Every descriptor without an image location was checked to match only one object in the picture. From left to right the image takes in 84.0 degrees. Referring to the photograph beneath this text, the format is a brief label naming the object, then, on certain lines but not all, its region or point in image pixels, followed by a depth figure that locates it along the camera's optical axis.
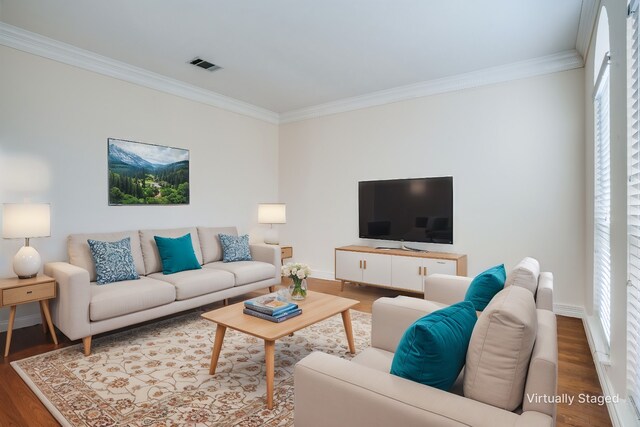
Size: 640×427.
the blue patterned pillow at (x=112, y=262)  3.32
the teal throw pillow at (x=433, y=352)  1.22
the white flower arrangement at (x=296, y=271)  2.86
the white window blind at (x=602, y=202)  2.51
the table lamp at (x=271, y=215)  5.33
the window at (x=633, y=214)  1.54
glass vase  2.90
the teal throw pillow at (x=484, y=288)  1.89
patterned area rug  2.02
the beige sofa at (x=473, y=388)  1.10
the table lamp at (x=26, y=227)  2.92
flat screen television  4.38
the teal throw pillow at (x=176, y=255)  3.83
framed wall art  3.98
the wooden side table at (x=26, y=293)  2.77
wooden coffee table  2.17
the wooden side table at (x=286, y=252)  5.48
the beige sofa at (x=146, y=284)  2.81
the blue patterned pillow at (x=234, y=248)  4.49
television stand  4.12
